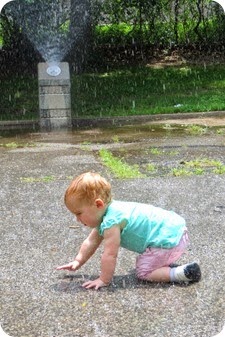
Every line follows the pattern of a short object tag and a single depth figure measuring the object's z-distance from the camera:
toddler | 3.24
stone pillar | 10.14
